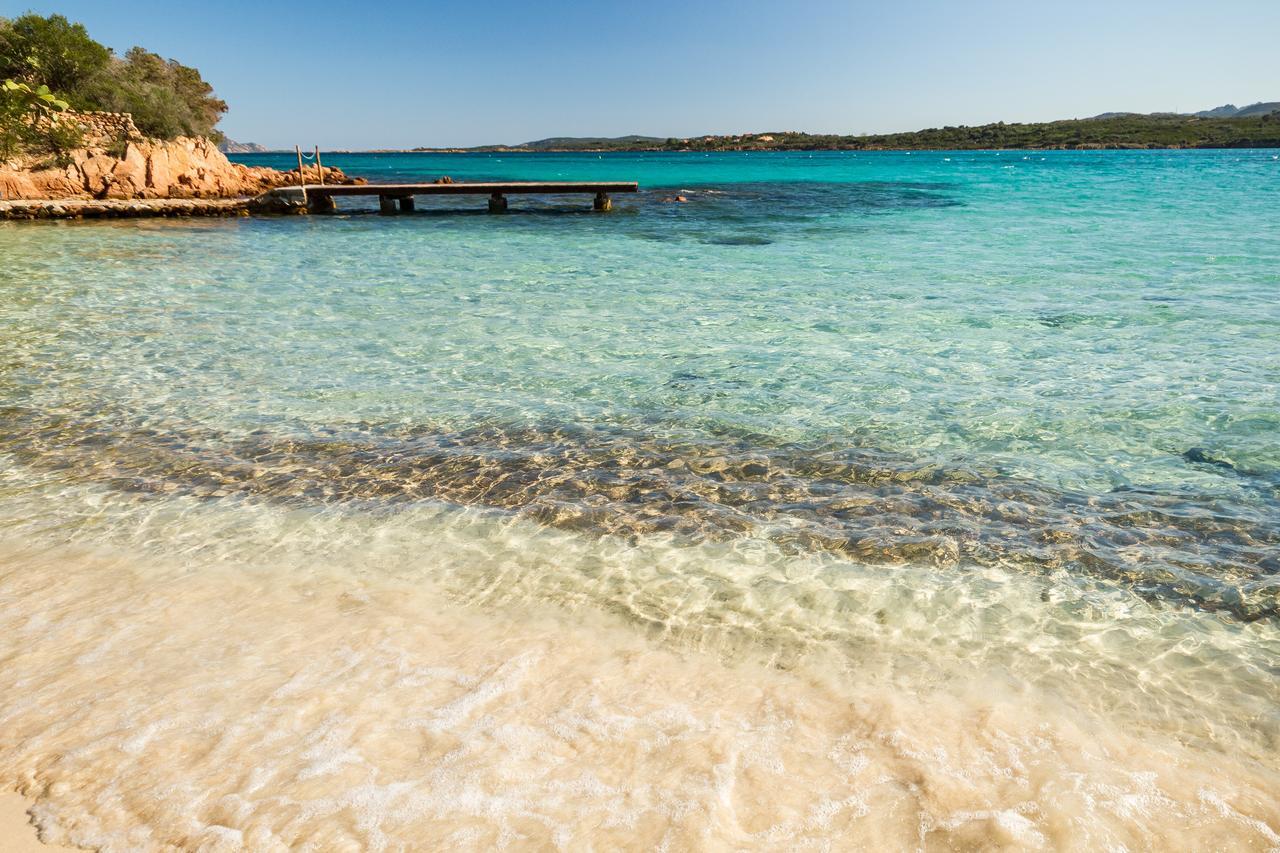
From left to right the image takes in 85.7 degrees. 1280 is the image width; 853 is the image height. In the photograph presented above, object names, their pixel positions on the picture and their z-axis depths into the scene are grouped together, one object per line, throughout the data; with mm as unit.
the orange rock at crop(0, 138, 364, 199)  27672
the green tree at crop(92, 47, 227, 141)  34031
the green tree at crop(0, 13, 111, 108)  31312
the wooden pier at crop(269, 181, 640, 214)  31109
